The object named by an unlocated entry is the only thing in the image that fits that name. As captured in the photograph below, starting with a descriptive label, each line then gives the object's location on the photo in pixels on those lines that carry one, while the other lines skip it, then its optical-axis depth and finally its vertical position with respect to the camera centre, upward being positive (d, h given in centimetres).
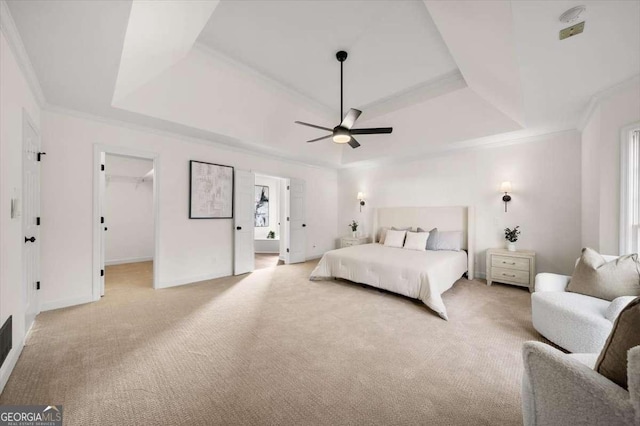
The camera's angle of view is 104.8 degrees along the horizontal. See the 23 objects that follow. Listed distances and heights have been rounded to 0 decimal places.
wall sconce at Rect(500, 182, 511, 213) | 429 +39
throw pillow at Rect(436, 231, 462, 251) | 456 -54
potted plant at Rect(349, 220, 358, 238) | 654 -46
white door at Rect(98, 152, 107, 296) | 353 -2
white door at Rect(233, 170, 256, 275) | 488 -19
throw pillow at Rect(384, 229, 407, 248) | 499 -55
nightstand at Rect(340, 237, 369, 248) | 627 -75
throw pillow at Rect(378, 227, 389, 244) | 559 -52
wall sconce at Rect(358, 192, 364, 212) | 646 +36
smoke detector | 175 +145
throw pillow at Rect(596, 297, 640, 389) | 88 -48
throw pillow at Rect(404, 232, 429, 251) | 464 -56
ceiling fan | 318 +111
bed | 323 -78
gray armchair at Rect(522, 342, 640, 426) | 82 -69
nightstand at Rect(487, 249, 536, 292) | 382 -88
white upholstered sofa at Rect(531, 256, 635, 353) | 187 -85
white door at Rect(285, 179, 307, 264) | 596 -27
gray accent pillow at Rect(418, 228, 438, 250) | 466 -54
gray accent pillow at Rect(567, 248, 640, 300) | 210 -57
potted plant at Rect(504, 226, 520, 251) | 416 -42
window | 255 +24
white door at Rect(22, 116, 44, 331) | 238 -7
